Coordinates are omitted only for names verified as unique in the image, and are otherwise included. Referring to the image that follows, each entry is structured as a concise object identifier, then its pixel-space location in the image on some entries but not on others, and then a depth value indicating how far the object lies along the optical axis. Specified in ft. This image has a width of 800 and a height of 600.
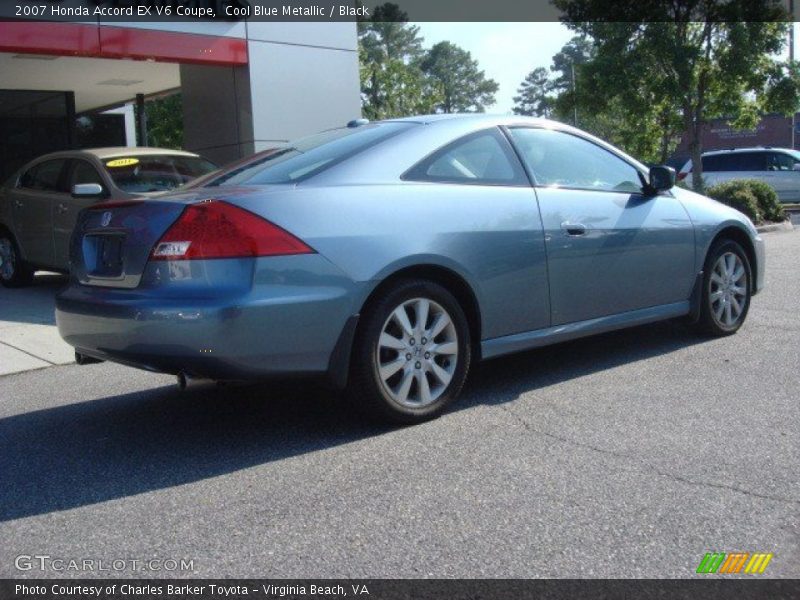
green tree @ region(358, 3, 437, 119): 165.99
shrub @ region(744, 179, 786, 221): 59.72
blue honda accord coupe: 13.42
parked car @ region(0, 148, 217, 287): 30.71
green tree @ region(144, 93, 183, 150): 115.55
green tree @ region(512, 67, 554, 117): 380.37
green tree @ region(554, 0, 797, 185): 63.21
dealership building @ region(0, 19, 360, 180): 35.53
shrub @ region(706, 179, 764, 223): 57.41
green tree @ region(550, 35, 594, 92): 371.15
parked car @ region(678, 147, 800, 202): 83.51
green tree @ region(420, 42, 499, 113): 329.31
